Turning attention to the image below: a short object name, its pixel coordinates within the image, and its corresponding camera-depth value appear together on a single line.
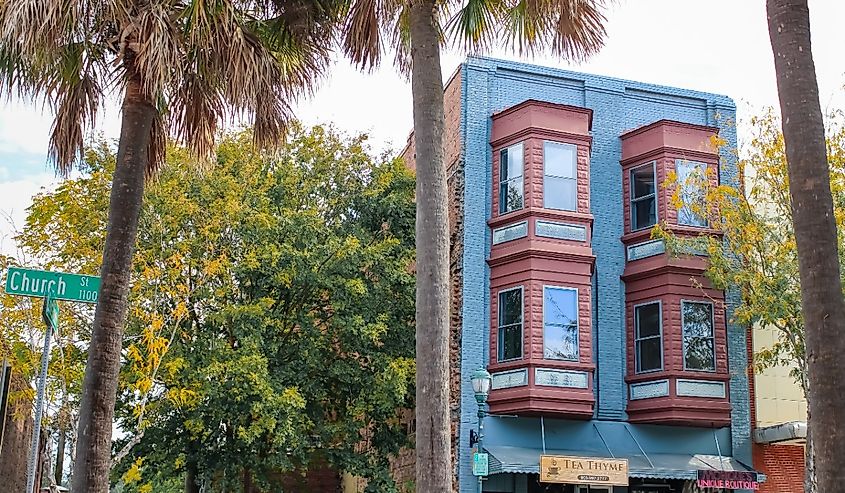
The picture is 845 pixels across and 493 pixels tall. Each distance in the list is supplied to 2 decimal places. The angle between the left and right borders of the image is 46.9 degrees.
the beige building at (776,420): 23.47
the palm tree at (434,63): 9.68
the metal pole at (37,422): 7.32
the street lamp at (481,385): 17.84
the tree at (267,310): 20.56
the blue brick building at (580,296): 21.89
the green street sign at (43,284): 8.09
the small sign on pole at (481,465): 18.27
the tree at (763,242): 20.09
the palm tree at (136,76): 9.53
